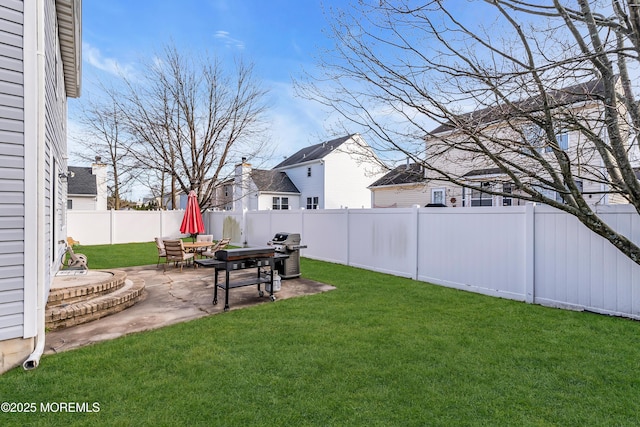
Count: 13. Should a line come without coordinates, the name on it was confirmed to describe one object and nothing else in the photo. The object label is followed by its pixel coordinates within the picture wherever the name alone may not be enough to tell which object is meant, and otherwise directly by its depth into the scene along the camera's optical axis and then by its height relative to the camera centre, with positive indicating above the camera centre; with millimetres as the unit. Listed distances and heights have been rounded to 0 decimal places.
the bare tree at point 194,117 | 16047 +5135
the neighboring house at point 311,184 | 22344 +2194
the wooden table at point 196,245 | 10276 -1001
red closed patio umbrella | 10875 -135
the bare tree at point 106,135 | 16062 +4349
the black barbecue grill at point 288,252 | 7934 -954
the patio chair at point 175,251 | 8914 -1033
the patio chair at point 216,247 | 10449 -1110
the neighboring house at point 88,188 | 23995 +1978
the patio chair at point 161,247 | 9617 -1038
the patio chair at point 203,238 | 11831 -897
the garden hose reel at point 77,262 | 6938 -1066
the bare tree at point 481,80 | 4227 +2022
